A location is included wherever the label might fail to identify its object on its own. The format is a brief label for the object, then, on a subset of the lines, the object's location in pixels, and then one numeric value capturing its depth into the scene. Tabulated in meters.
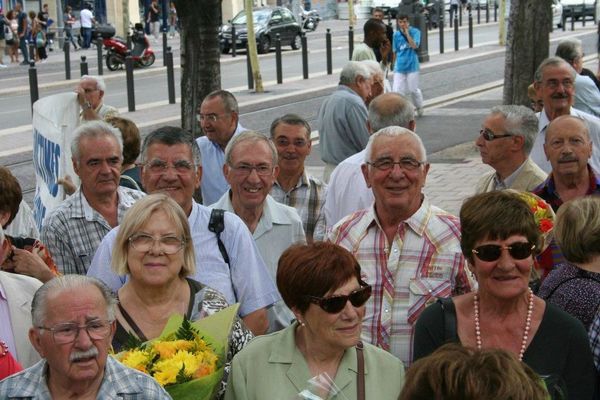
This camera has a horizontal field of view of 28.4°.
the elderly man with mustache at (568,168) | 6.56
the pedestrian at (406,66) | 20.94
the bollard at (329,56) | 31.72
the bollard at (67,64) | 32.91
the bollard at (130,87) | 23.98
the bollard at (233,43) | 40.25
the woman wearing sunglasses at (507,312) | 4.27
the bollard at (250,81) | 28.19
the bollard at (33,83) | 21.86
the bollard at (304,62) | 30.47
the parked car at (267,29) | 42.00
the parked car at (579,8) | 51.83
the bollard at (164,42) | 39.41
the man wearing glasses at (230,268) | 5.27
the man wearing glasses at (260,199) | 6.22
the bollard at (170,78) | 25.67
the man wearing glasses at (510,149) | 6.90
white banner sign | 7.89
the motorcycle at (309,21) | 61.19
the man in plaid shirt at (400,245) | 5.04
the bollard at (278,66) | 29.47
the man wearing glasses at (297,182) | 7.33
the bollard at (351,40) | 34.33
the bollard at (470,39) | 41.34
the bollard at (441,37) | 38.31
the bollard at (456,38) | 39.92
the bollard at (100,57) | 33.78
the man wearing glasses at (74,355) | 3.91
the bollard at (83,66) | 24.13
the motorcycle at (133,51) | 35.25
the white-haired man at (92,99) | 8.89
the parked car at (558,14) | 52.80
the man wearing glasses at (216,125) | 8.47
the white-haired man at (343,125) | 9.59
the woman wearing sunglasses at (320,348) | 4.13
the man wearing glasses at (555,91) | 8.84
